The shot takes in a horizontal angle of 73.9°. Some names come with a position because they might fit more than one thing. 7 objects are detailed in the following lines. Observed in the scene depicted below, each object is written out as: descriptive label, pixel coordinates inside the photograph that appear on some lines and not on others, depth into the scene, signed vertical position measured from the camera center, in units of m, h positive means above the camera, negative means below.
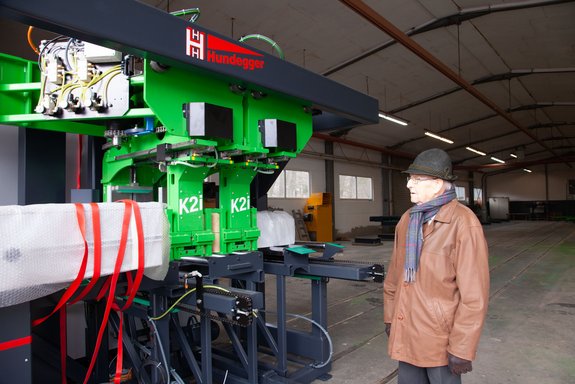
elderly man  1.41 -0.32
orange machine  10.66 -0.37
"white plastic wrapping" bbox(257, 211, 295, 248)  2.64 -0.18
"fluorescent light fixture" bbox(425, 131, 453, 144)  11.60 +2.10
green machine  1.87 +0.45
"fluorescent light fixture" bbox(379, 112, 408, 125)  9.21 +2.12
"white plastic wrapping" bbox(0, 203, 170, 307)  1.18 -0.14
